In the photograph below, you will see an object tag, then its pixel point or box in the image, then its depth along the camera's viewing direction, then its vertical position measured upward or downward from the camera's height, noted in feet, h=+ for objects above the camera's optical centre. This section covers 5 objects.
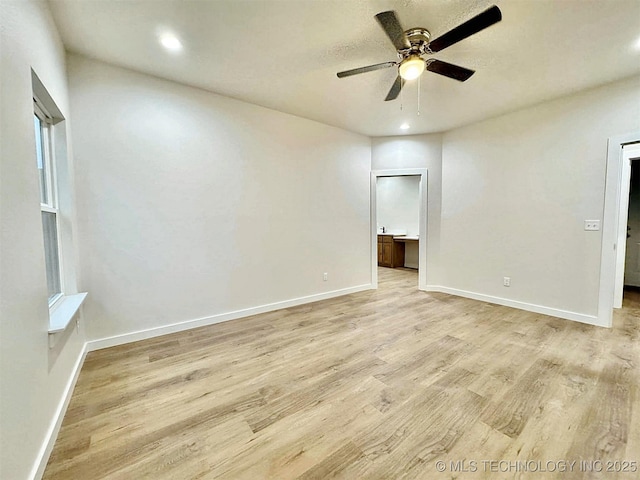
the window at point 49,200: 6.66 +0.53
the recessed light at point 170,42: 7.03 +4.82
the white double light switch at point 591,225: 10.23 -0.26
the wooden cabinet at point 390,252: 23.54 -2.90
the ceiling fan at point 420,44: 5.29 +3.99
